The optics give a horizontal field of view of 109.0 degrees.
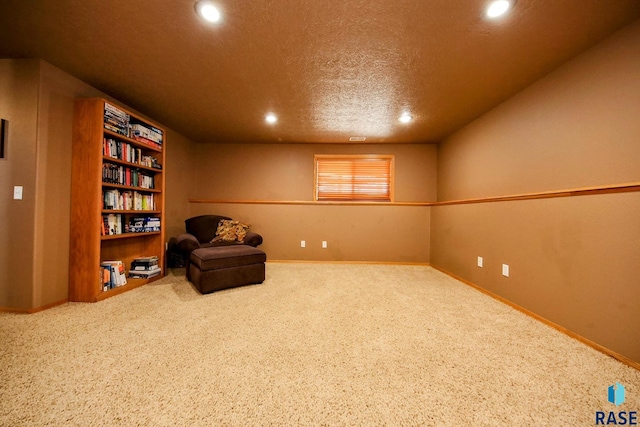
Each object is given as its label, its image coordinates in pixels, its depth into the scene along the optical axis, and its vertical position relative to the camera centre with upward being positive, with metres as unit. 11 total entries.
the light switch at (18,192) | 2.06 +0.17
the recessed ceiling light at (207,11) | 1.43 +1.32
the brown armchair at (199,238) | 3.05 -0.38
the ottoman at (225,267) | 2.59 -0.65
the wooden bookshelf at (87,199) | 2.31 +0.13
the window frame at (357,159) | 4.32 +0.88
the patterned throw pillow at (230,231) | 3.73 -0.29
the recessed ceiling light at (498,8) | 1.38 +1.30
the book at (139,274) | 2.94 -0.79
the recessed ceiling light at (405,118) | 3.08 +1.36
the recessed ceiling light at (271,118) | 3.13 +1.36
